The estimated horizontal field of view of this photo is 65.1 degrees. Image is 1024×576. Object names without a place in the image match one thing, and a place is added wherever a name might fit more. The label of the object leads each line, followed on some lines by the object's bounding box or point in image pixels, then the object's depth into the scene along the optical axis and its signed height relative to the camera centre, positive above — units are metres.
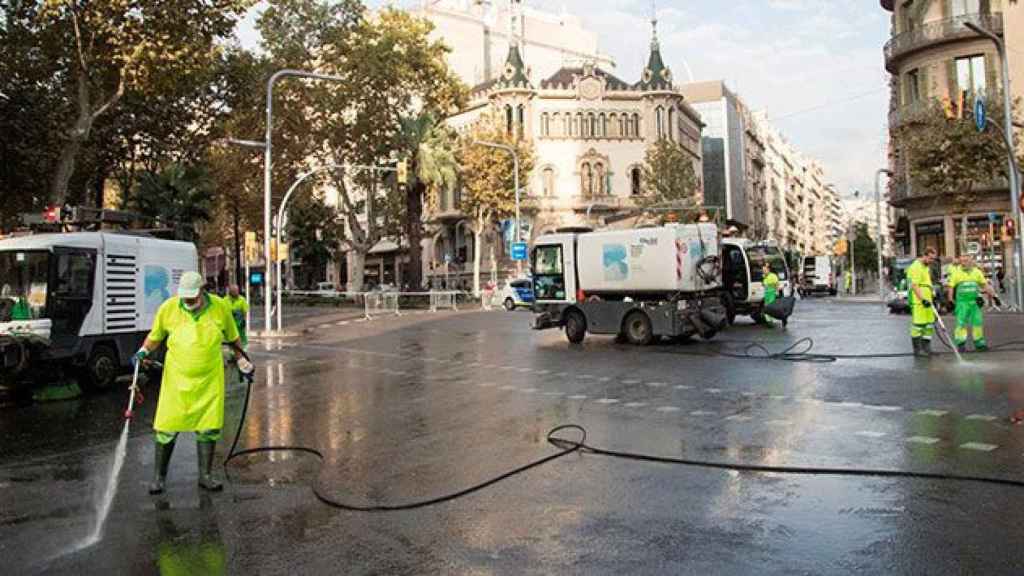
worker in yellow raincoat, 6.16 -0.51
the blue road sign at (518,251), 43.88 +2.65
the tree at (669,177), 54.97 +8.14
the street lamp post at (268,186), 25.08 +4.05
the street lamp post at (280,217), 27.46 +3.23
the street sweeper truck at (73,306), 11.90 +0.12
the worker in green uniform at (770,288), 23.55 +0.10
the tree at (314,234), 66.88 +6.06
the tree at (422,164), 45.16 +7.80
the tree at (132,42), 21.00 +7.32
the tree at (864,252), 107.31 +4.94
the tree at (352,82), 43.56 +12.47
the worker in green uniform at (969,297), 14.20 -0.21
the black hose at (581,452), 5.73 -1.42
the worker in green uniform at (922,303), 13.72 -0.28
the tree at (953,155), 31.05 +5.18
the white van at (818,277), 59.28 +0.95
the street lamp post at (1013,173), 25.12 +3.64
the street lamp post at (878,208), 44.22 +5.37
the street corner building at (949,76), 39.75 +10.86
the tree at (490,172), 49.94 +8.04
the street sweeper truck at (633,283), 18.17 +0.30
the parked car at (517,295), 40.33 +0.21
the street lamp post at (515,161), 44.19 +7.68
